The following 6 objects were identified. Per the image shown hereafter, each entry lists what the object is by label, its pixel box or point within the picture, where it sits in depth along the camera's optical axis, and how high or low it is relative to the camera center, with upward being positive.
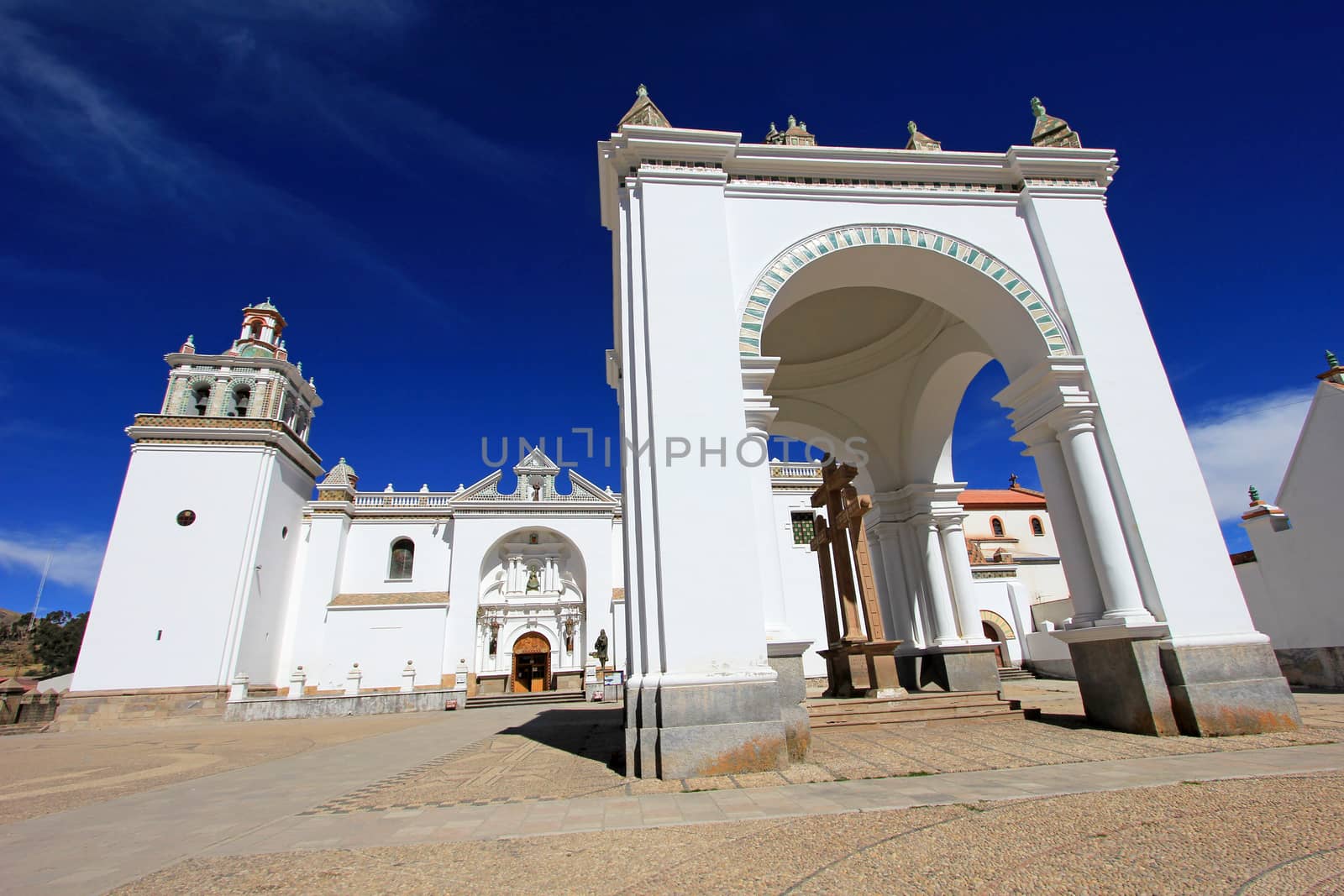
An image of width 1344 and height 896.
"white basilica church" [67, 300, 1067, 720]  18.16 +3.46
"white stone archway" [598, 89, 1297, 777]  5.07 +2.23
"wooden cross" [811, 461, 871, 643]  8.14 +1.53
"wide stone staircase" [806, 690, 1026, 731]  6.75 -0.67
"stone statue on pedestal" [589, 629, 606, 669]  21.36 +0.49
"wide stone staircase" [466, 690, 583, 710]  19.62 -0.92
